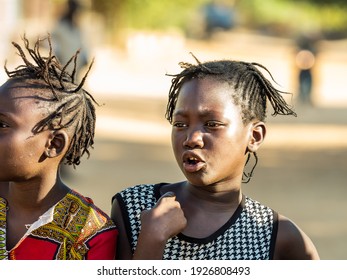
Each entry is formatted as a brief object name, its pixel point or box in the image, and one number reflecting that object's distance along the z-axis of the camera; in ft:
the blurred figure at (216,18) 225.85
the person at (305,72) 98.69
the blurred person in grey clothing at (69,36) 41.88
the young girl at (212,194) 11.99
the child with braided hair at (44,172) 11.76
